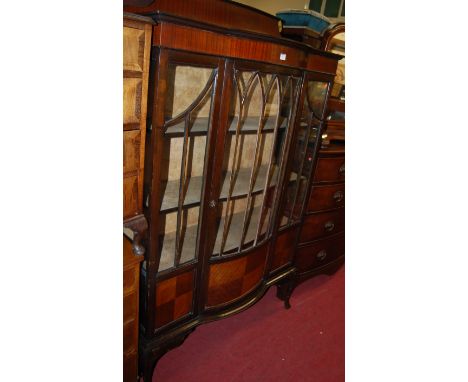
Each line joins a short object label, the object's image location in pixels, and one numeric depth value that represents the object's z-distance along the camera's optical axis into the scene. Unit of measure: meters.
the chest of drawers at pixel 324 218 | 1.97
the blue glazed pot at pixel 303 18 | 1.96
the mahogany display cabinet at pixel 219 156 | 1.05
